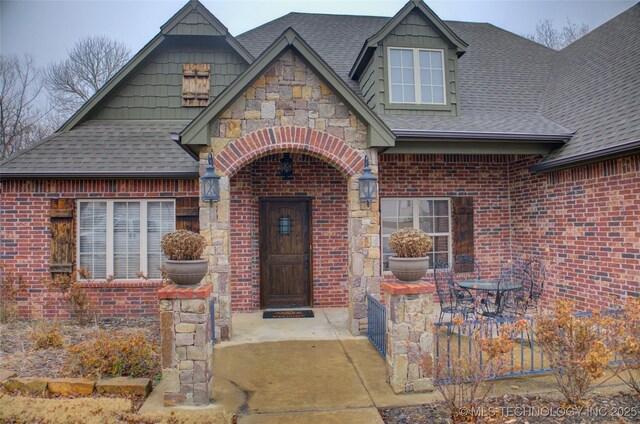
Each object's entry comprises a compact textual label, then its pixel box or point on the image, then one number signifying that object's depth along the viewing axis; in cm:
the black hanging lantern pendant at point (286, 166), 831
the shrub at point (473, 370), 390
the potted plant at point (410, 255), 455
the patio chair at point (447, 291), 666
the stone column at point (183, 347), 434
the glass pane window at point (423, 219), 898
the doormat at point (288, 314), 799
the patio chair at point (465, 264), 898
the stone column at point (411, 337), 457
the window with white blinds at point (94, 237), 814
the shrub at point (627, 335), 408
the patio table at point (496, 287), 639
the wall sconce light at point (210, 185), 618
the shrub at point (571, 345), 402
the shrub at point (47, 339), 614
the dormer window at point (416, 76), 891
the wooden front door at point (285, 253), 869
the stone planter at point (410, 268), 454
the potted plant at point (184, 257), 436
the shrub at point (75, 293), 767
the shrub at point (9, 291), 762
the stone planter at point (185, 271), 436
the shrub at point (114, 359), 486
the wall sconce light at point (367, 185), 657
